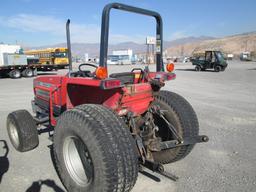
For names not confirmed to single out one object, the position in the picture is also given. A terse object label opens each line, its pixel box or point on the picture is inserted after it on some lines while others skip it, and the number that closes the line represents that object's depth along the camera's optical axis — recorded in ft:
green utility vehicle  73.97
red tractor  7.46
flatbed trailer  62.69
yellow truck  78.23
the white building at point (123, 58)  168.78
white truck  62.75
